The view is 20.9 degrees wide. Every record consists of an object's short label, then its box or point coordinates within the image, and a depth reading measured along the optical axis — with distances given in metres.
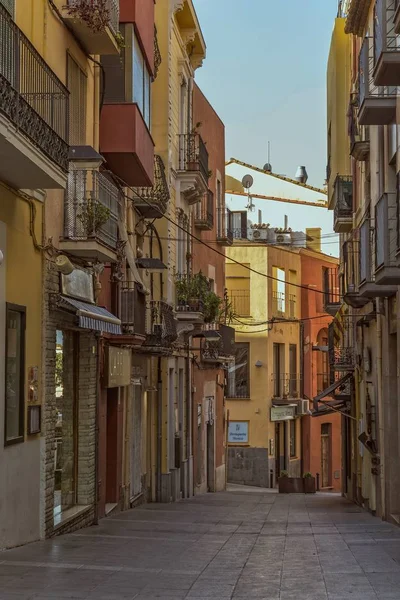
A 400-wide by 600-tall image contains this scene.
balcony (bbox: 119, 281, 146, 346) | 20.00
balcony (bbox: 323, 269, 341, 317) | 36.50
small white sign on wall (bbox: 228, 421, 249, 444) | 44.62
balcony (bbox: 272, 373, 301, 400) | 46.34
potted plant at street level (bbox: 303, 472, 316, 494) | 38.00
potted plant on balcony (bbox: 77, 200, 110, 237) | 15.50
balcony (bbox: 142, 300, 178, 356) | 23.73
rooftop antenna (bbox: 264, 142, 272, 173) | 61.94
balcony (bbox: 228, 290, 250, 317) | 46.03
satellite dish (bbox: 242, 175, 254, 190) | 49.34
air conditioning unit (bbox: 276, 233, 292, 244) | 48.47
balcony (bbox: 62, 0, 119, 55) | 15.48
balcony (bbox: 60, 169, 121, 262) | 15.41
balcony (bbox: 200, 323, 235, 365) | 33.38
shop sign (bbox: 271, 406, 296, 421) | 45.06
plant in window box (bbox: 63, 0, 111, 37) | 15.48
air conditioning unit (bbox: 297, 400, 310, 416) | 47.00
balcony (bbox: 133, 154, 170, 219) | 22.85
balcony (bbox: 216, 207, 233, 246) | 36.84
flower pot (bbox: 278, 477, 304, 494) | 37.75
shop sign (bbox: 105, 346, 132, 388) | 18.73
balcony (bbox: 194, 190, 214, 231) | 32.47
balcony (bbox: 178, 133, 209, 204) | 28.75
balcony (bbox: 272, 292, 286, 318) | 46.81
